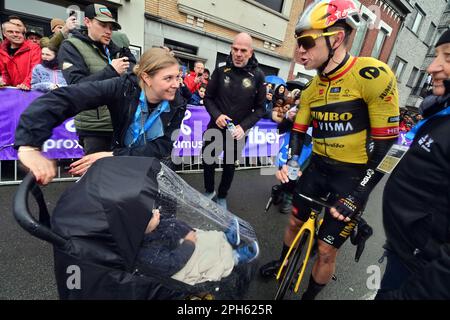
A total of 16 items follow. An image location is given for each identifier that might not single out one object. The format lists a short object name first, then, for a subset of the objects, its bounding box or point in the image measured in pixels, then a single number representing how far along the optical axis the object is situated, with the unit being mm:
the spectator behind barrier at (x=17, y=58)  3941
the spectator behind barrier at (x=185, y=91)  4138
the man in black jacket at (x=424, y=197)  1064
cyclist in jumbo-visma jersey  1712
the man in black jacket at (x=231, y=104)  3285
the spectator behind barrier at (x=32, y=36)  4918
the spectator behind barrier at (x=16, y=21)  3793
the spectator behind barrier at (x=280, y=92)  6270
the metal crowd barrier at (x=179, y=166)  3803
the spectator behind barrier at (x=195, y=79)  6402
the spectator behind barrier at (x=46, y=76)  3818
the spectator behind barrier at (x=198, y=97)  5715
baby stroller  996
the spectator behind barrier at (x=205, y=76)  6612
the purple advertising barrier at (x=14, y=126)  3667
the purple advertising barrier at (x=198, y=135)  4859
